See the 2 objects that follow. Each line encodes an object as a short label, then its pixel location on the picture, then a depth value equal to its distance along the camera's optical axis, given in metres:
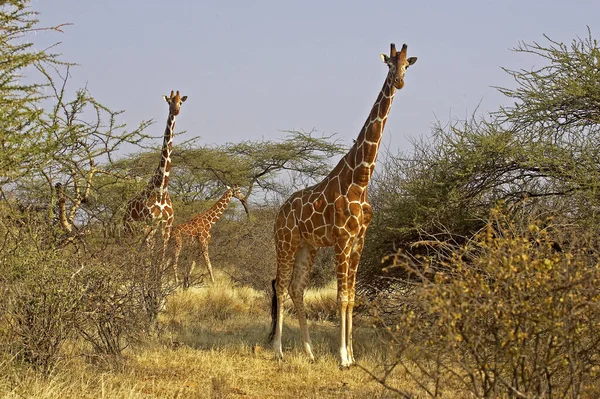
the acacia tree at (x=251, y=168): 42.94
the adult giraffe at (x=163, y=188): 23.37
